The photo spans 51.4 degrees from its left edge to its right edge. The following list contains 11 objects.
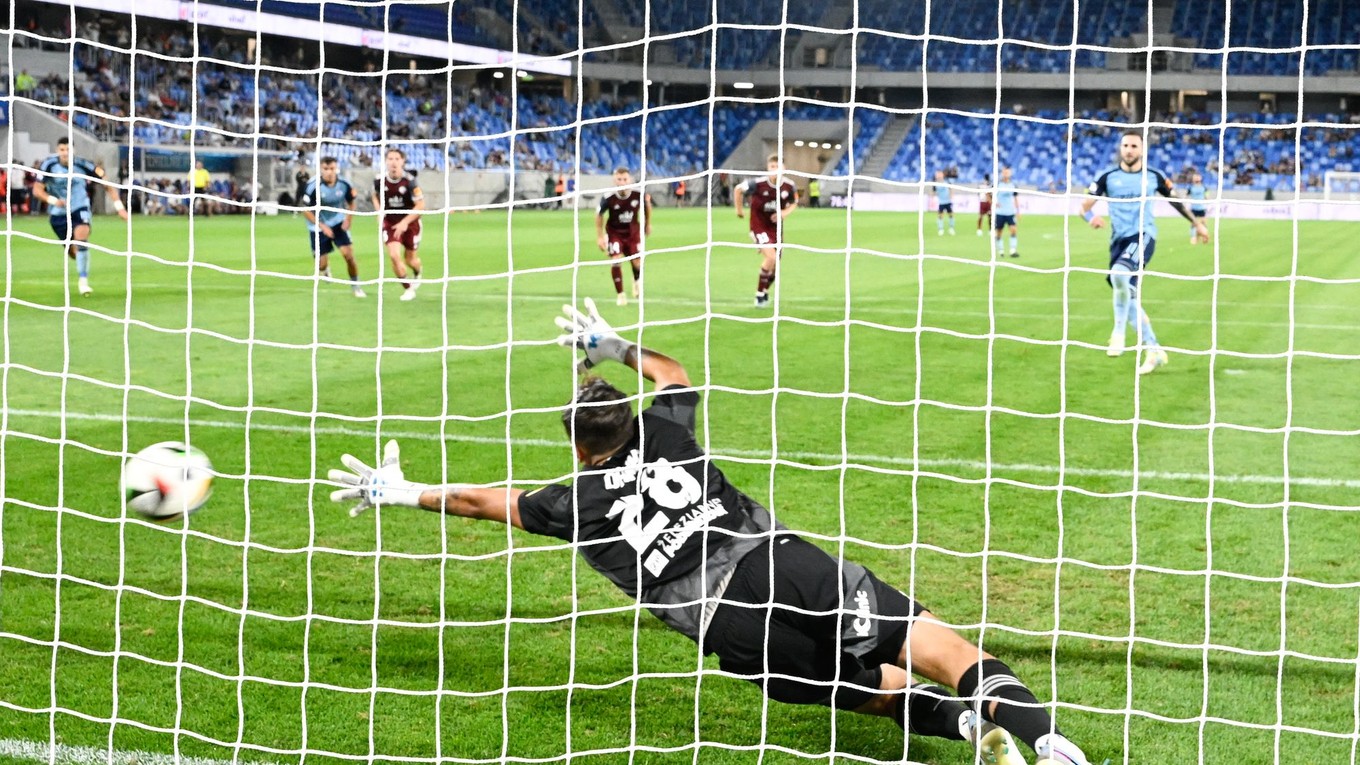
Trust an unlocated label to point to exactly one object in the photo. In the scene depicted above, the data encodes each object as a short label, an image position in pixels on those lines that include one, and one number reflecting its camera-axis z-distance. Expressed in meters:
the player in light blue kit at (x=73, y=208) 15.43
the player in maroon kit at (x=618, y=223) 15.89
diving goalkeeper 3.89
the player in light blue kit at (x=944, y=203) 30.15
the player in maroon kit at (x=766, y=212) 15.23
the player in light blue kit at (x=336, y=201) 15.94
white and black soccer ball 4.80
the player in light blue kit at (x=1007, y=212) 23.98
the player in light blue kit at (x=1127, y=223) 10.23
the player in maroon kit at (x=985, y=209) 27.32
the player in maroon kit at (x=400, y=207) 15.05
